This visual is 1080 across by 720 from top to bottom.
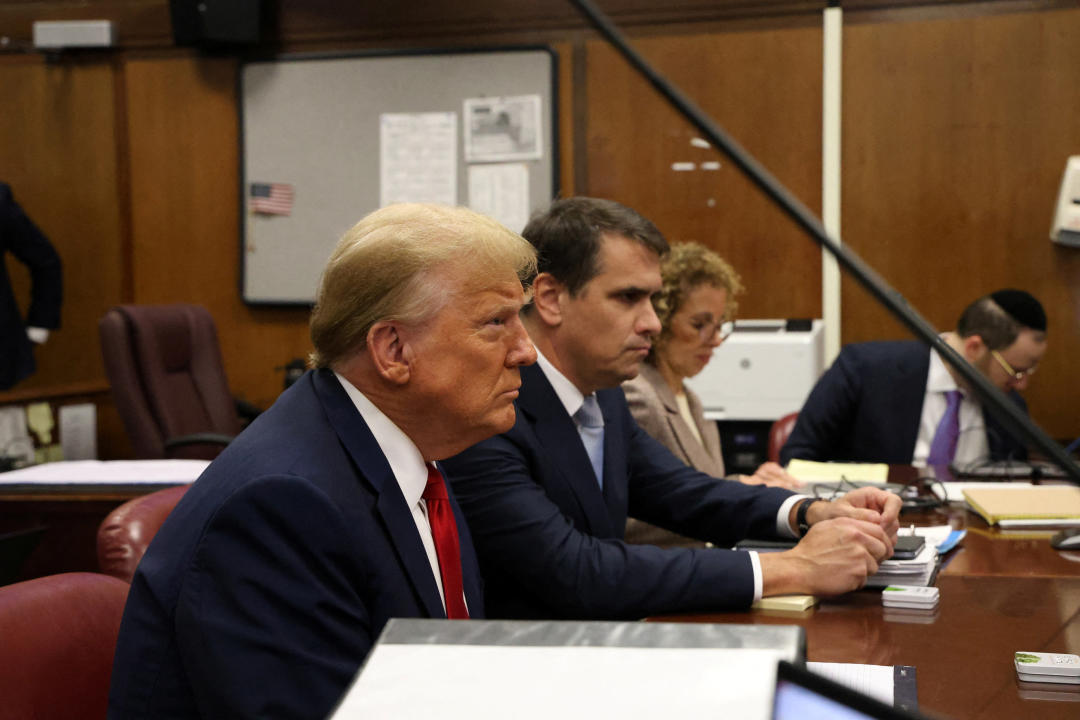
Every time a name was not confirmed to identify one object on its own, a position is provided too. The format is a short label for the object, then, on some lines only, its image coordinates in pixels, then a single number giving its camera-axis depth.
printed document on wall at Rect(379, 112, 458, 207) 5.29
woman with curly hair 2.70
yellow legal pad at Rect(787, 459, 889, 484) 2.66
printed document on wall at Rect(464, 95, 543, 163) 5.17
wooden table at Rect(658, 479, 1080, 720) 1.19
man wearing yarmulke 3.15
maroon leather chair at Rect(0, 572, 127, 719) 1.06
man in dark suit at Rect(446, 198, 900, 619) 1.64
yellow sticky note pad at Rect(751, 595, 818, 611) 1.58
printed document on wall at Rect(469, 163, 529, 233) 5.21
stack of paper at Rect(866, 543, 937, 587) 1.69
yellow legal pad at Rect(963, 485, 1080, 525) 2.16
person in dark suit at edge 5.09
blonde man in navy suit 1.01
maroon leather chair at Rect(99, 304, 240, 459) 4.15
